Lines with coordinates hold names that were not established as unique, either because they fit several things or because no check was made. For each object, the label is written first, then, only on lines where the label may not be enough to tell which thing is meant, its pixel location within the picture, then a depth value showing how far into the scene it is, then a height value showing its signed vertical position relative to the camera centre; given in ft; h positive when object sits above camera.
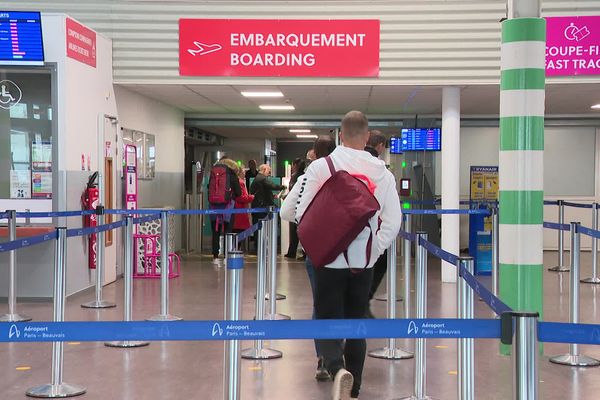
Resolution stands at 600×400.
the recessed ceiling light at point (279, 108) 44.80 +4.57
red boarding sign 33.81 +5.97
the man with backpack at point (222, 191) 41.91 -0.17
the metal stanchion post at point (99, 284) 26.45 -3.35
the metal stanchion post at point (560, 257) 38.99 -3.40
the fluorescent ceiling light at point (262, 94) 38.43 +4.55
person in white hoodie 14.12 -1.21
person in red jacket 43.80 -0.95
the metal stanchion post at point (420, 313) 16.22 -2.57
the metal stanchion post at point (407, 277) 19.31 -2.14
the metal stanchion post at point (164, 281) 24.11 -2.80
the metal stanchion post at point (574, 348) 19.77 -4.01
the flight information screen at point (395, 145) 48.21 +2.65
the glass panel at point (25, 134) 29.78 +2.03
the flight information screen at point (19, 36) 28.45 +5.36
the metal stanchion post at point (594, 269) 35.76 -3.63
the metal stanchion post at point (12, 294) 25.08 -3.39
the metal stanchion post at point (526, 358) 8.52 -1.80
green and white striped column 19.90 +0.91
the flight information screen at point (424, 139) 45.03 +2.76
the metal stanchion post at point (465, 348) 12.28 -2.44
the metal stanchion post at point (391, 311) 20.08 -3.08
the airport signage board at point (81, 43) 29.32 +5.48
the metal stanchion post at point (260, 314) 20.15 -3.22
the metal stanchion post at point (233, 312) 12.73 -1.99
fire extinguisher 30.78 -0.56
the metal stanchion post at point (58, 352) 16.56 -3.41
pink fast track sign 33.09 +5.93
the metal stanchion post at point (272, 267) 24.47 -2.48
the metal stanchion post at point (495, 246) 26.89 -1.95
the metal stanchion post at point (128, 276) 22.03 -2.44
